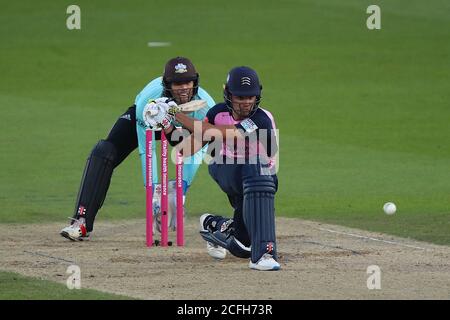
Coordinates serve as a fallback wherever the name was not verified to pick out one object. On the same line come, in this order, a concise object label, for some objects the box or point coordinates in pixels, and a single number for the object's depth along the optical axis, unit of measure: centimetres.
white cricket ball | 1255
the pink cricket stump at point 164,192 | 1059
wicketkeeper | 1103
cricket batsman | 948
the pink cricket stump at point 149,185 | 1052
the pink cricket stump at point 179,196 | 1055
